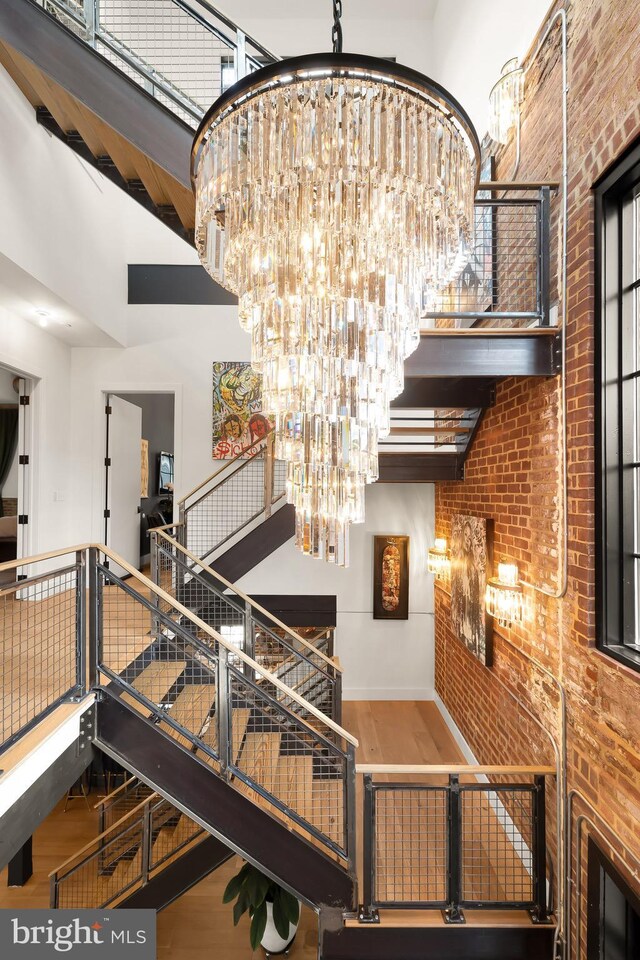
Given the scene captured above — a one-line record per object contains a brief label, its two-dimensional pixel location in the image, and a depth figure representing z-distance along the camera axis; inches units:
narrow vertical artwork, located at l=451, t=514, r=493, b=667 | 161.3
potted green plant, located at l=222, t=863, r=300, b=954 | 130.6
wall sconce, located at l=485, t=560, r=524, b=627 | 131.7
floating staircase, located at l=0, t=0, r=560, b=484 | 117.6
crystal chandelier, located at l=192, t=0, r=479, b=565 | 46.0
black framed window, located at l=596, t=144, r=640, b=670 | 97.1
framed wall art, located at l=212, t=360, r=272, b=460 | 242.2
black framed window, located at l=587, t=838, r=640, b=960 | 95.0
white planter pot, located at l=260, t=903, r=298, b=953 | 134.0
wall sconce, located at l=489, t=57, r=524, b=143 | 138.1
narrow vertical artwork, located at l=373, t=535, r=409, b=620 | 254.7
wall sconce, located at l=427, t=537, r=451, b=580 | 206.8
